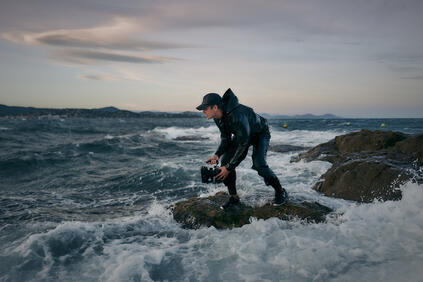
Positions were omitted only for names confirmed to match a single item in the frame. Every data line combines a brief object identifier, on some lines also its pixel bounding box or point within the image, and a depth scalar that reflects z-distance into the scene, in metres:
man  4.20
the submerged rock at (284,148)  18.05
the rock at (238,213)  4.86
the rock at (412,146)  8.16
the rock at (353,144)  10.24
